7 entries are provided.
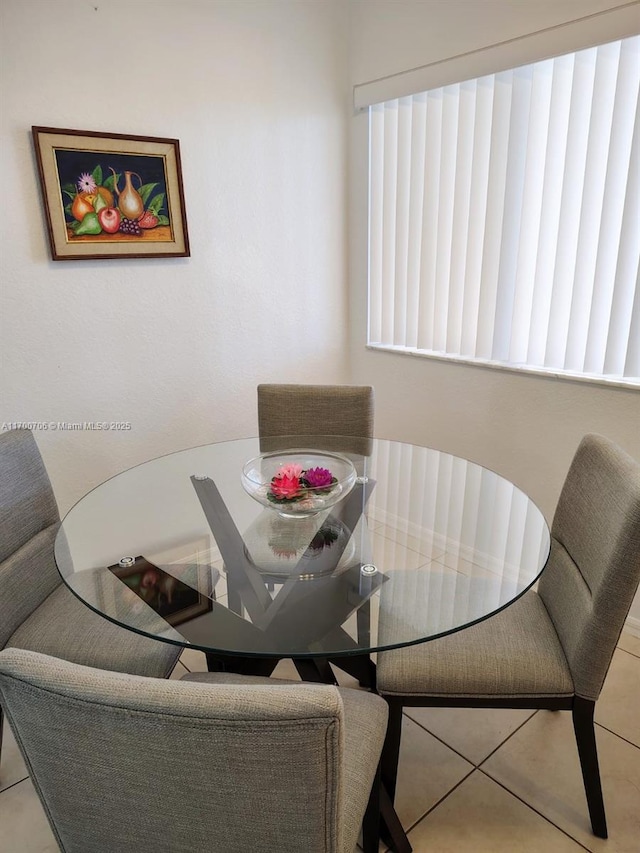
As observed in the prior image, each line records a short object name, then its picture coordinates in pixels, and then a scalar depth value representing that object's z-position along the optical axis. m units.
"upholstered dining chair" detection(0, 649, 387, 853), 0.70
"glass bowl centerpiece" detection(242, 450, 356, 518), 1.56
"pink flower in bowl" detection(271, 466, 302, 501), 1.55
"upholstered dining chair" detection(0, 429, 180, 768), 1.47
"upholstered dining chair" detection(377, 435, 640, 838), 1.29
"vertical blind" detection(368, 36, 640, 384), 1.99
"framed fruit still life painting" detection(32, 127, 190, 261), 2.10
